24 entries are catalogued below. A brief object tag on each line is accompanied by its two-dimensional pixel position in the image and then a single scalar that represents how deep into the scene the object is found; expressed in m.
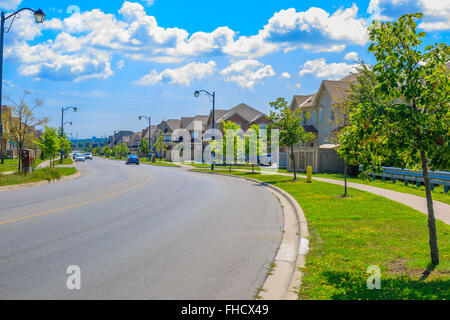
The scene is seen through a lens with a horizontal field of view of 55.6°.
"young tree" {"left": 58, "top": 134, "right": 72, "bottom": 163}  69.93
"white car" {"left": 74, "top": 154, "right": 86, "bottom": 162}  77.72
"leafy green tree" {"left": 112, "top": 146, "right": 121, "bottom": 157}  139.82
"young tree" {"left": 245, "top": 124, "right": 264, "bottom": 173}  38.69
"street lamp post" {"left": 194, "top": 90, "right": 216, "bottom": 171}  42.98
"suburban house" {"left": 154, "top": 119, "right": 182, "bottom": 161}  107.19
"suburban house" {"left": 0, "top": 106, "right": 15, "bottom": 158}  52.25
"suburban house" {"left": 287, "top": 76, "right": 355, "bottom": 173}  37.06
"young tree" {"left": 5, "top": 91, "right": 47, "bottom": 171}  40.91
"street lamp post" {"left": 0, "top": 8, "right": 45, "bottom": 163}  21.17
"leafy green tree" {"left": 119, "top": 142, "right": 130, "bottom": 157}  135.12
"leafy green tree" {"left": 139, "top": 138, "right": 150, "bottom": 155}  105.57
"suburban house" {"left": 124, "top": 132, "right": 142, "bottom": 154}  160.18
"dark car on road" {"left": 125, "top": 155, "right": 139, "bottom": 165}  64.56
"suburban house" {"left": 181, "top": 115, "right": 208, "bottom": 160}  95.47
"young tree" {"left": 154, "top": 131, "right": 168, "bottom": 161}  91.82
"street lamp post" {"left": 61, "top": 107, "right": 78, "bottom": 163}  58.84
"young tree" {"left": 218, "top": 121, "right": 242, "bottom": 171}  42.34
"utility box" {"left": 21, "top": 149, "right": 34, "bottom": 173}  27.75
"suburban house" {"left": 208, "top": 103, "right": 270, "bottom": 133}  81.94
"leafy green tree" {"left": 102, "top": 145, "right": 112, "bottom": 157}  148.11
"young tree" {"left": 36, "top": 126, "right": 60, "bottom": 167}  47.91
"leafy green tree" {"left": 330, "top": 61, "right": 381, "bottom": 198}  30.03
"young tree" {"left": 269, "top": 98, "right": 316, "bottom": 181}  28.75
